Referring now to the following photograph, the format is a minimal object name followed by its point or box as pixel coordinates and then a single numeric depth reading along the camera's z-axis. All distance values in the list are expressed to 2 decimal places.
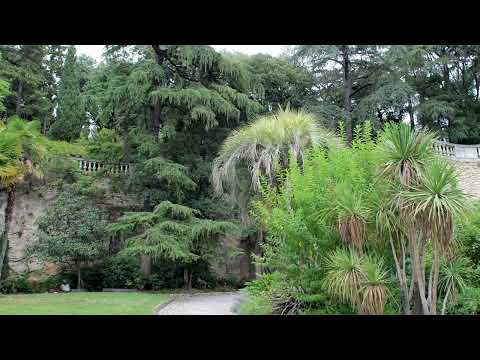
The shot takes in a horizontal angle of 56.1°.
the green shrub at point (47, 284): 13.52
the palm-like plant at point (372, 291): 6.07
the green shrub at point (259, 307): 7.53
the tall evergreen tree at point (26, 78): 20.27
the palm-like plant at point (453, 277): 6.62
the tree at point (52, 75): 23.78
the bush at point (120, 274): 14.16
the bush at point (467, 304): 6.77
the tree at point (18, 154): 10.73
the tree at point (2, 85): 10.18
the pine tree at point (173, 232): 12.62
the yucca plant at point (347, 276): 6.15
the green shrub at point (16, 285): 13.02
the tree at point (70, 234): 12.98
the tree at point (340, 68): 20.69
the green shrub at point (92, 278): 13.96
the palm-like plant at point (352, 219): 6.30
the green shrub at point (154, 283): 14.44
